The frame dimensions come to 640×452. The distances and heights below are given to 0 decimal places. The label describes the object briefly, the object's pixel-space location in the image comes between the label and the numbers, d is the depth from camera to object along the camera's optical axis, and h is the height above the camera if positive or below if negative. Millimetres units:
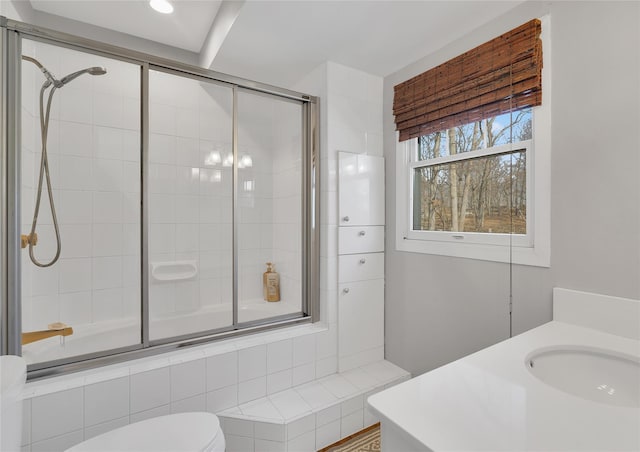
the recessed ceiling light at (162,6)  1758 +1278
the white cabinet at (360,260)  2057 -260
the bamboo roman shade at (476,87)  1414 +750
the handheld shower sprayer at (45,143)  1473 +419
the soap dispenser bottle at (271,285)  2533 -526
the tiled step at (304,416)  1528 -1016
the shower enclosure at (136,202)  1413 +137
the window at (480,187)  1411 +201
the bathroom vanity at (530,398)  560 -392
